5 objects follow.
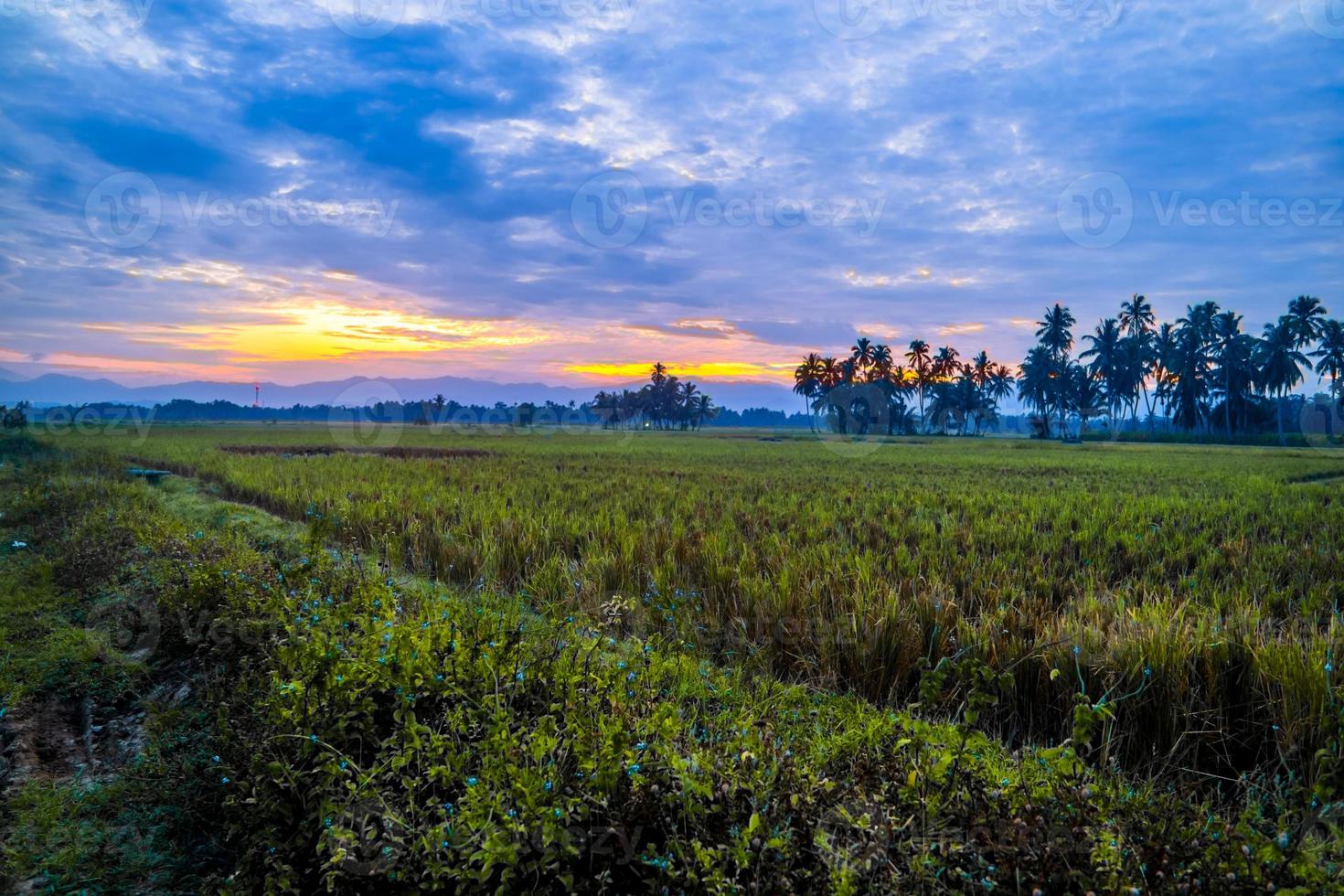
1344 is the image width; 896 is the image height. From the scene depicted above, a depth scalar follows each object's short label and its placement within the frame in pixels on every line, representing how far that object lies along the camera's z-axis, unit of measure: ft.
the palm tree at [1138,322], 244.22
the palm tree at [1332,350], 209.36
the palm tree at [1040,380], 264.72
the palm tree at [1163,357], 228.02
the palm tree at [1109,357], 244.42
